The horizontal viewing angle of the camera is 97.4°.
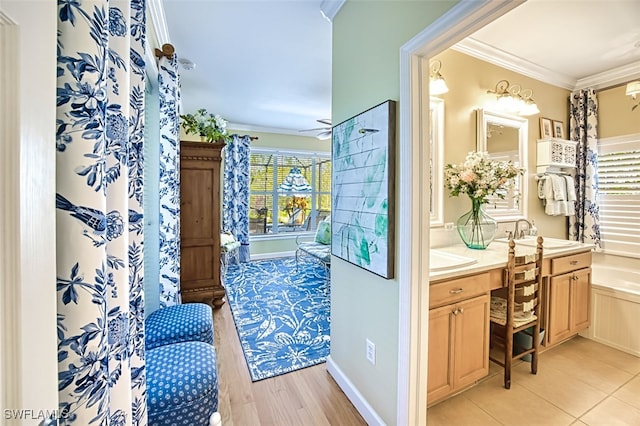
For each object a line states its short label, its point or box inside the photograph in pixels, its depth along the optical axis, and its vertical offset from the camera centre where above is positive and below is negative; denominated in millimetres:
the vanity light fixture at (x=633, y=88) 2512 +1098
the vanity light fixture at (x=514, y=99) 2604 +1043
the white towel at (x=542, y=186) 2902 +242
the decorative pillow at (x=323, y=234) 4551 -417
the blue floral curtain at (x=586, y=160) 3031 +541
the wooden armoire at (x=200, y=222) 3049 -159
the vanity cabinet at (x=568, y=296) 2271 -733
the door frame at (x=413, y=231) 1303 -108
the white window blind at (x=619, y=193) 2826 +170
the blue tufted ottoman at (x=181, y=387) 1149 -771
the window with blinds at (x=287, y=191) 5664 +358
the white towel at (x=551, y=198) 2883 +118
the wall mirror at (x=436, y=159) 2312 +414
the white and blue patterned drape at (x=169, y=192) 2402 +138
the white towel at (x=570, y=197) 2981 +135
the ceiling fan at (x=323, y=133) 4201 +1143
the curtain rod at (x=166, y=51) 2227 +1252
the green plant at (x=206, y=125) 3082 +917
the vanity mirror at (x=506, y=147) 2553 +597
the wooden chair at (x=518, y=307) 1916 -703
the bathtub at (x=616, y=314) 2326 -905
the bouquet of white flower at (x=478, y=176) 2221 +264
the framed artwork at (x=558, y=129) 3033 +877
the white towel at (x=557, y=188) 2885 +224
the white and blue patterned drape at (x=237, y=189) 5188 +352
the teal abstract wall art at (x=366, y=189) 1433 +113
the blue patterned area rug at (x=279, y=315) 2266 -1162
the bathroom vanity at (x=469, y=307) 1624 -645
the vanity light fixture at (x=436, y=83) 2197 +987
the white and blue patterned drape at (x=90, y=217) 591 -23
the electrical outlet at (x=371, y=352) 1593 -824
